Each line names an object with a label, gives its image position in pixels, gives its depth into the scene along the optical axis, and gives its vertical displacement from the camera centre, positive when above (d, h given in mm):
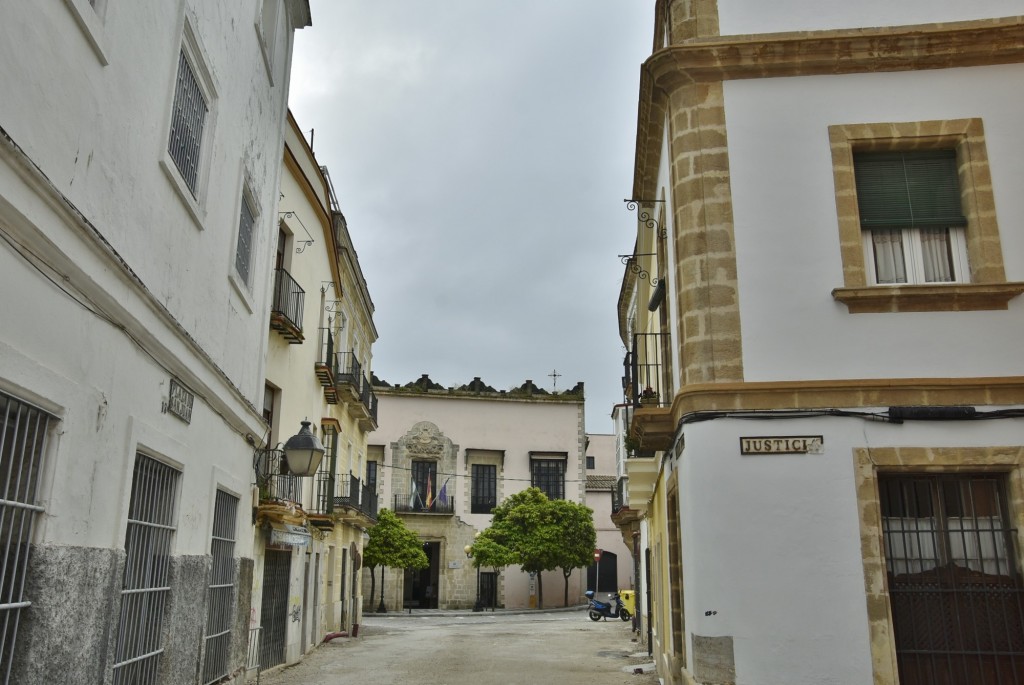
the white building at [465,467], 37625 +4522
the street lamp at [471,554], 35456 +693
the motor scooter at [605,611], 29422 -1249
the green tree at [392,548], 31500 +808
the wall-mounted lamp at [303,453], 9977 +1274
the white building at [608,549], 44031 +1112
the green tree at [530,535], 34281 +1385
